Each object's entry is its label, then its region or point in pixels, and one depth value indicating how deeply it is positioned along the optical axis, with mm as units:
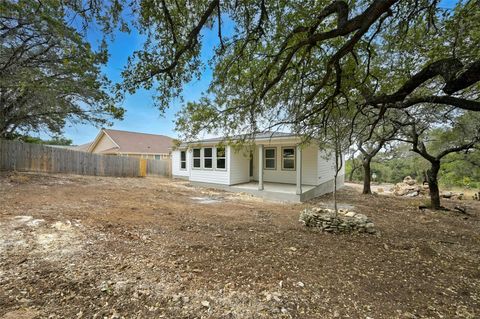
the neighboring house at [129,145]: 20956
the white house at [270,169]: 10086
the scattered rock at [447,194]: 11177
